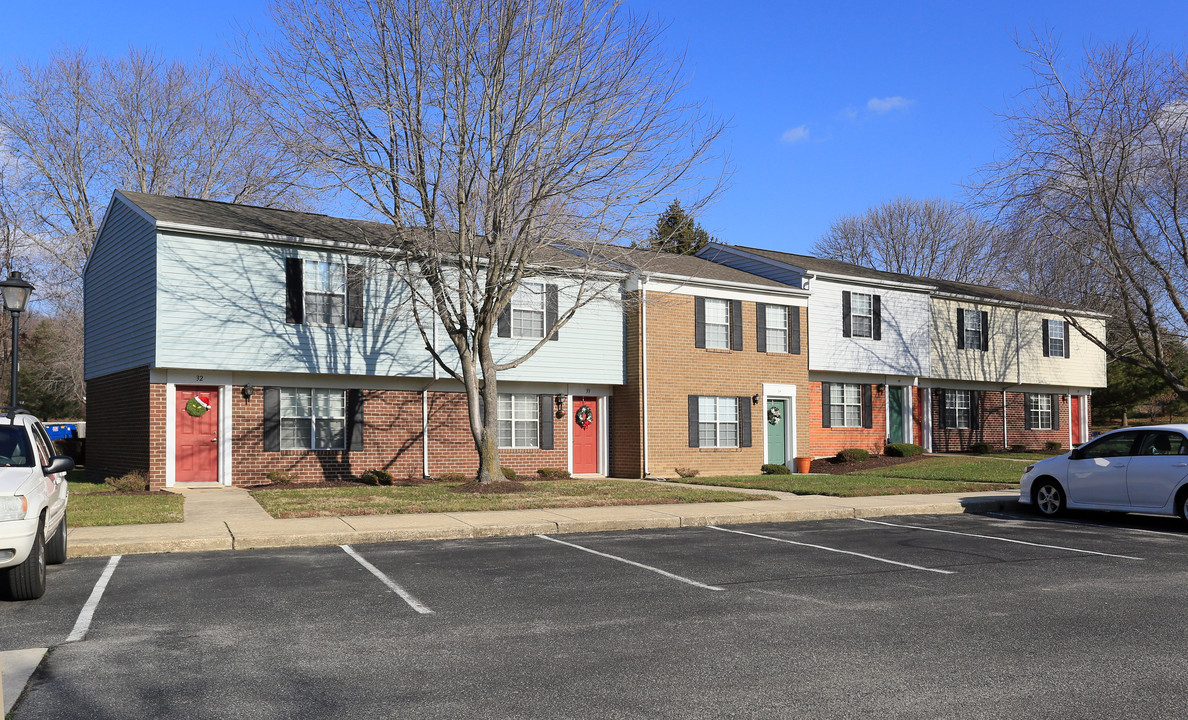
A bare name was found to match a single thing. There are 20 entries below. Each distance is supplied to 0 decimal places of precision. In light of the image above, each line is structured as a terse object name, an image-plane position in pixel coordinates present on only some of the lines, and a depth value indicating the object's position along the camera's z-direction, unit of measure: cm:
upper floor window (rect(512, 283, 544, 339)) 2417
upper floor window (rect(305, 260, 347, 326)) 2134
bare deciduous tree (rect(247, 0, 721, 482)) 1823
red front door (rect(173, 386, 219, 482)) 2036
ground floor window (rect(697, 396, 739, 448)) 2691
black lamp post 1652
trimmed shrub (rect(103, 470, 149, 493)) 1917
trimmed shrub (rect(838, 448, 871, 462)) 2925
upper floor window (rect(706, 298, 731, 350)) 2695
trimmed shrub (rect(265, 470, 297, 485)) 2073
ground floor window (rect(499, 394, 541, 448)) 2450
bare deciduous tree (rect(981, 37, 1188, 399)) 2648
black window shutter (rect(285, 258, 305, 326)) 2102
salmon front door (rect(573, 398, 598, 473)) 2586
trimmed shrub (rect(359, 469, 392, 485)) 2123
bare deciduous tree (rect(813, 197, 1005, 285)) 5700
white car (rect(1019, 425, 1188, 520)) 1425
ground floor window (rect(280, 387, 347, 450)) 2148
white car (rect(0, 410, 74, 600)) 795
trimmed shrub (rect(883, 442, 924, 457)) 3089
